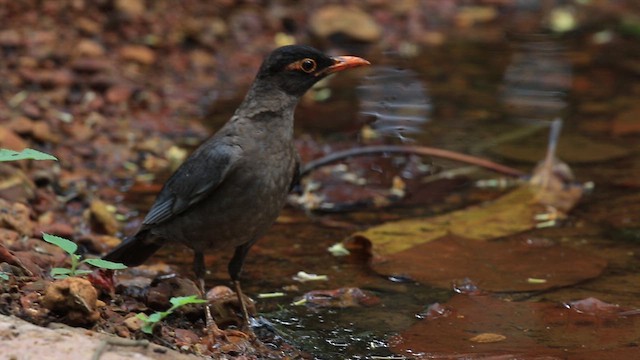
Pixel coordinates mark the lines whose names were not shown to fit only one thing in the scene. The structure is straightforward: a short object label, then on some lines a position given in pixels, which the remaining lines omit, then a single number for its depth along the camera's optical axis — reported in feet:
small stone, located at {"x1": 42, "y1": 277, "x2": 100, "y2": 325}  27.09
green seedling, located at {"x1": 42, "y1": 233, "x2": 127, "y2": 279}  27.48
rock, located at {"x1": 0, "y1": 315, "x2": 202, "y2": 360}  24.39
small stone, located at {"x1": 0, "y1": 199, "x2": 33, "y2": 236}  37.92
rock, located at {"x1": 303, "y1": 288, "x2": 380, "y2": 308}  35.40
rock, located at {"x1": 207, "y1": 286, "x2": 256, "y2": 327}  33.01
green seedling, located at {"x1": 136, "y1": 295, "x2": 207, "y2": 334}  27.27
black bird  32.22
